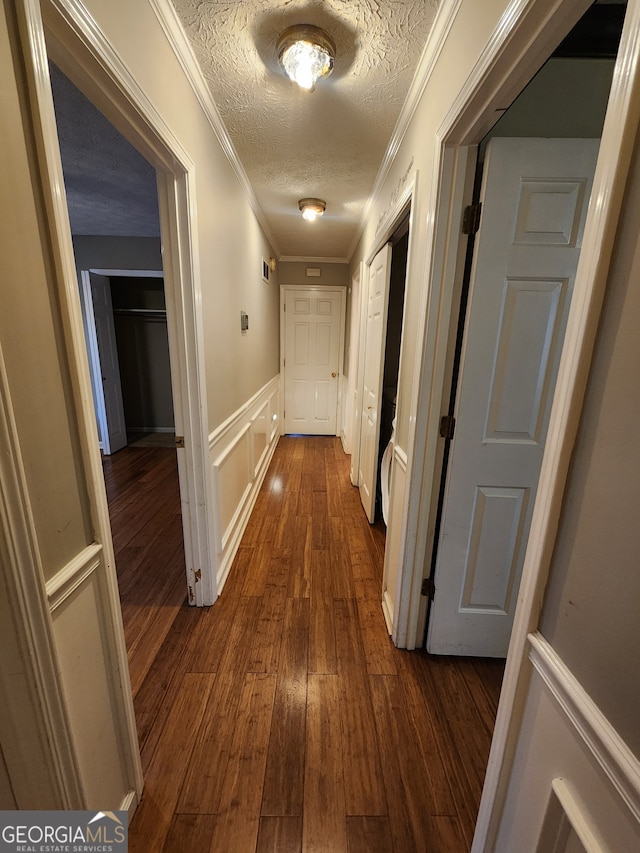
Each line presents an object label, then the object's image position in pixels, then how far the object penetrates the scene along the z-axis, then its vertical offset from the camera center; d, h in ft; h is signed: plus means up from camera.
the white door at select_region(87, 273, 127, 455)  12.87 -1.30
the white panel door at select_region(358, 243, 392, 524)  7.38 -0.60
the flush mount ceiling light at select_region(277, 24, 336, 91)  3.83 +3.45
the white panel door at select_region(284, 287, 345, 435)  15.06 -0.59
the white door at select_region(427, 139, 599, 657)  3.63 -0.25
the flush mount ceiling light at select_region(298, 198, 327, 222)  8.78 +3.67
